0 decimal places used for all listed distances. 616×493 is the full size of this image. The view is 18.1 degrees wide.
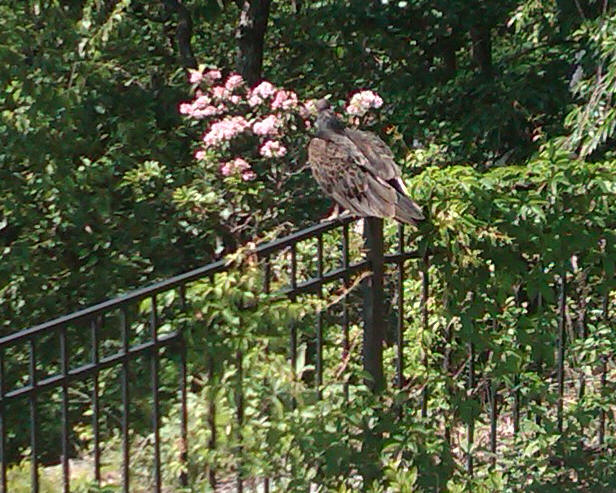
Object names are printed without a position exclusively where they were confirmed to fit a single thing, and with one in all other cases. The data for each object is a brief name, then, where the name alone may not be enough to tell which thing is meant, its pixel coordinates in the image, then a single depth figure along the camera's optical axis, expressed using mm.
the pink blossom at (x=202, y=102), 12972
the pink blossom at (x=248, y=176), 12818
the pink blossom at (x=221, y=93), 13087
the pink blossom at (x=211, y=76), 13548
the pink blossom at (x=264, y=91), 12723
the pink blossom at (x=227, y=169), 12670
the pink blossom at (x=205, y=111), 12972
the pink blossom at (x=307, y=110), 12773
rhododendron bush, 12649
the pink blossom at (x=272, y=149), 12522
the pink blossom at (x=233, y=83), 13141
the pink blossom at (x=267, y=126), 12327
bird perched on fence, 6658
